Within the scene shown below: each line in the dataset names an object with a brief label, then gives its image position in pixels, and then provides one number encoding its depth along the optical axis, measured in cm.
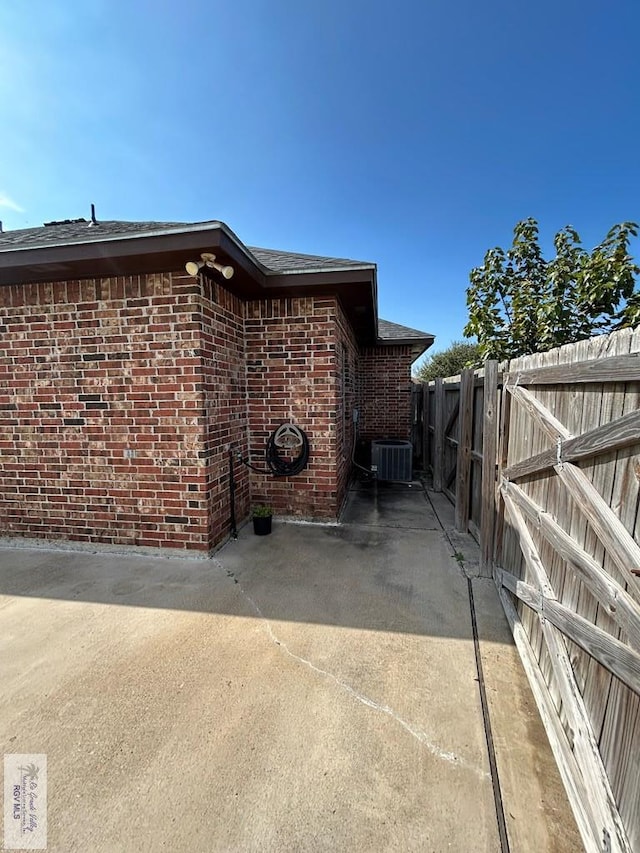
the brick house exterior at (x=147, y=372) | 330
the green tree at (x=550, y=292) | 485
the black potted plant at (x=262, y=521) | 406
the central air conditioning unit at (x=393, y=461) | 671
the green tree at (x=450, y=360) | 2056
